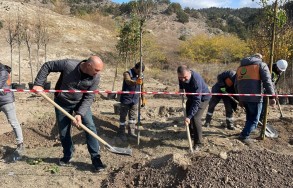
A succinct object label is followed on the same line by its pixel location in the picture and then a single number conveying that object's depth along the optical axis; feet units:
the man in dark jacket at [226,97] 17.13
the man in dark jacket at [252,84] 13.37
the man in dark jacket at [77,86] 10.48
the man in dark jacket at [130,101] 15.30
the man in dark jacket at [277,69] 15.66
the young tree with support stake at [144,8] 15.24
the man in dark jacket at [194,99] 12.49
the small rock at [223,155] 10.25
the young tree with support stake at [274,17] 13.92
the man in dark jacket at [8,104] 11.88
